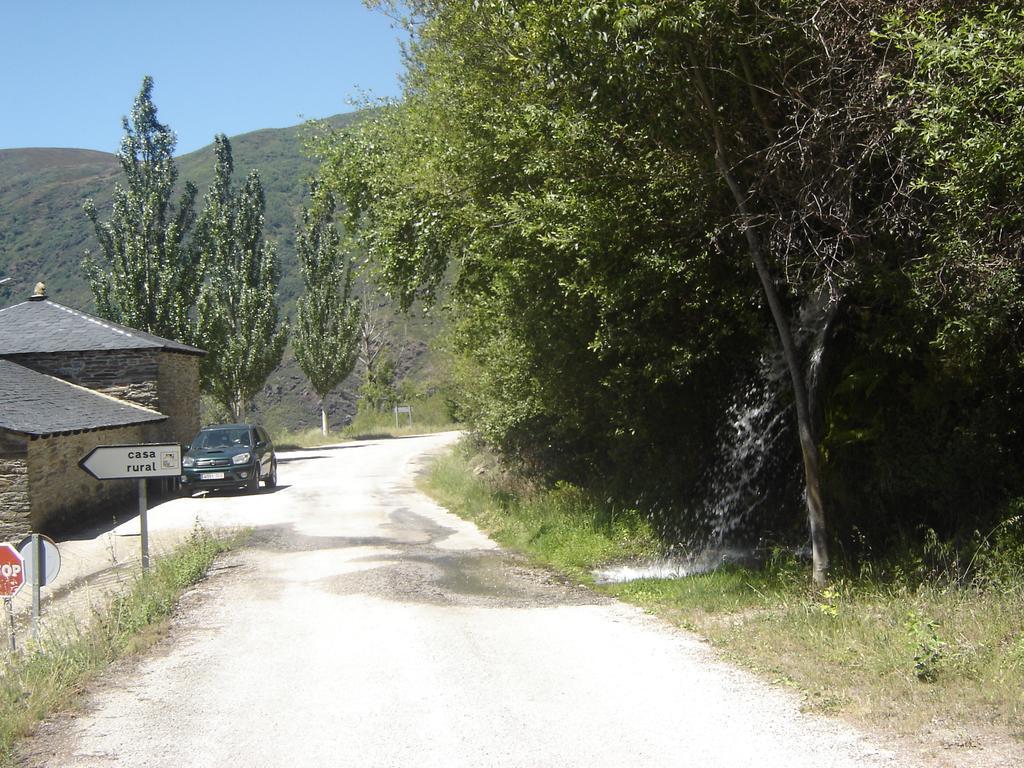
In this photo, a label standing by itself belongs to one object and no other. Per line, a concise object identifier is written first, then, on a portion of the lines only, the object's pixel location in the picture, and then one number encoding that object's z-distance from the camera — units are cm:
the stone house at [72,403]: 1829
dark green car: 2364
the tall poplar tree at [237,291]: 4169
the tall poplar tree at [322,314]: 4884
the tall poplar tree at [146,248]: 3731
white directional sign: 1080
